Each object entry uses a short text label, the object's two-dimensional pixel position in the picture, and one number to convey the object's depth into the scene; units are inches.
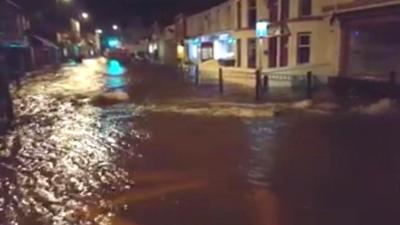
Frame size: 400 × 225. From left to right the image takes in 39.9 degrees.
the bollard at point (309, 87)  873.3
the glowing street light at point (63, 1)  3122.5
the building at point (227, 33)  1524.4
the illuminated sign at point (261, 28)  1016.9
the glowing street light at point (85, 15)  4288.4
